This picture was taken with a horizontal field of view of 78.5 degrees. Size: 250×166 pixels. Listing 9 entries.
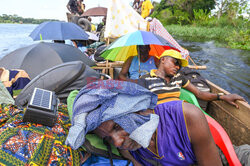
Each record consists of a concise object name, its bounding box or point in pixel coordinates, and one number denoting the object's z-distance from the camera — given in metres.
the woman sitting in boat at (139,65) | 2.93
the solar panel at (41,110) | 1.03
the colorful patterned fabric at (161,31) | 3.09
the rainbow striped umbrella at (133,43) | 2.22
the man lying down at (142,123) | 0.86
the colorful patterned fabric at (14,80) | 1.67
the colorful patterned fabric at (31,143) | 0.85
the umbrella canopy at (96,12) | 8.90
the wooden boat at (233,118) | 1.70
